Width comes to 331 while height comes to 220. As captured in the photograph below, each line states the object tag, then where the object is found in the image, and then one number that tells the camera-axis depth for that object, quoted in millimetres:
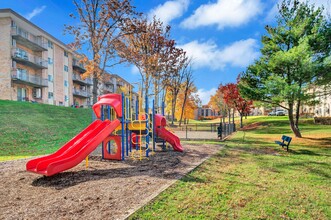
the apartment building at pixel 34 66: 31234
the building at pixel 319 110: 39625
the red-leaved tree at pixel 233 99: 39531
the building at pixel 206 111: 108656
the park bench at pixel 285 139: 13324
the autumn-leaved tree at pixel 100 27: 21105
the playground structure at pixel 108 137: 7594
